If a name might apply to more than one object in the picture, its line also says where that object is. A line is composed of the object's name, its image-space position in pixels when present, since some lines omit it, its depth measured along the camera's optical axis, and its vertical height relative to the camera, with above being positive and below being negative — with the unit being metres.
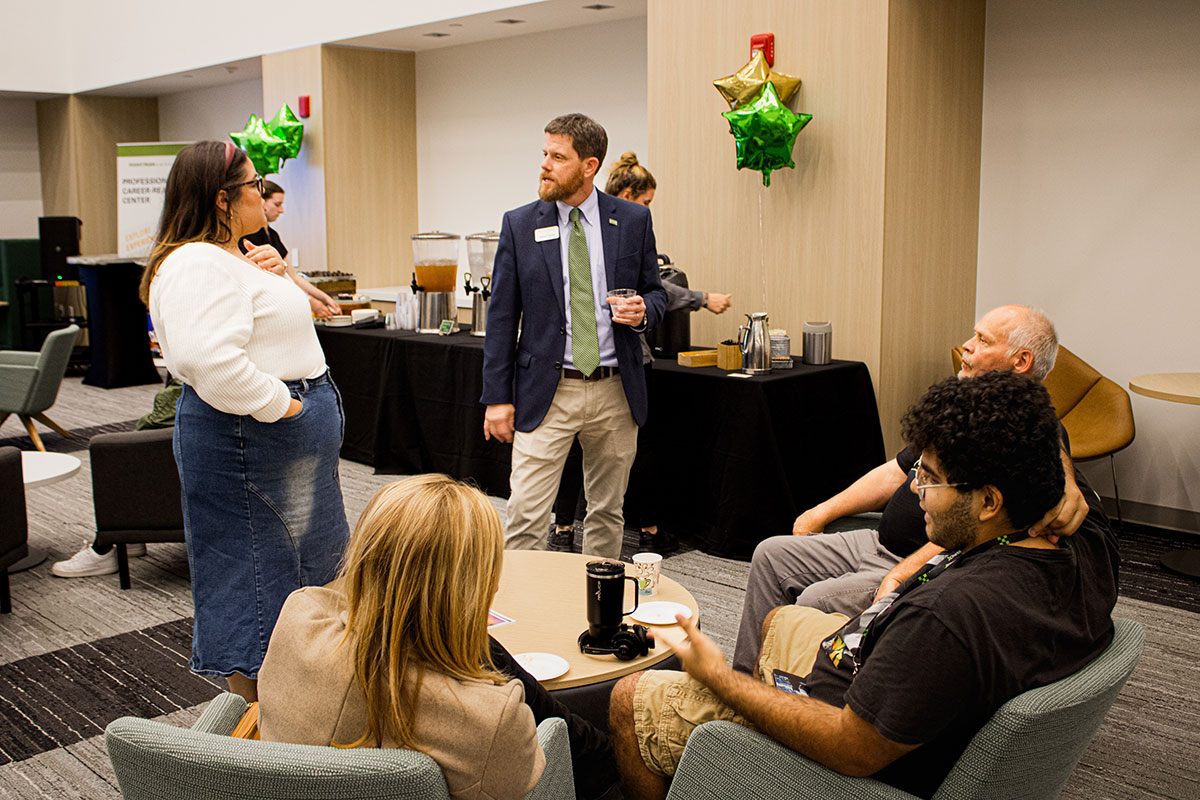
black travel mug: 2.23 -0.67
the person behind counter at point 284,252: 6.07 +0.13
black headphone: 2.23 -0.77
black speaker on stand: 10.27 +0.31
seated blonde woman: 1.41 -0.51
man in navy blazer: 3.67 -0.18
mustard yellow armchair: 4.60 -0.58
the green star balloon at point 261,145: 8.20 +0.99
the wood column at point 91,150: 11.51 +1.35
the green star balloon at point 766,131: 4.70 +0.65
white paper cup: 2.56 -0.71
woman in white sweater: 2.32 -0.32
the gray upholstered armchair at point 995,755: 1.50 -0.72
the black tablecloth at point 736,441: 4.34 -0.70
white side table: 4.30 -0.80
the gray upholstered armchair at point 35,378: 6.44 -0.62
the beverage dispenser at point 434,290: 5.88 -0.08
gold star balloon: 4.81 +0.88
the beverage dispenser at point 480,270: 5.62 +0.03
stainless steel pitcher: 4.50 -0.29
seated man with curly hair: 1.54 -0.51
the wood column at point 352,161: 8.34 +0.91
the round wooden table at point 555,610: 2.20 -0.78
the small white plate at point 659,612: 2.42 -0.77
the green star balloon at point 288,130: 8.26 +1.12
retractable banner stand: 10.06 +0.81
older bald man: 2.71 -0.74
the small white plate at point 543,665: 2.13 -0.79
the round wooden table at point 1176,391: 4.02 -0.43
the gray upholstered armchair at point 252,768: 1.30 -0.60
